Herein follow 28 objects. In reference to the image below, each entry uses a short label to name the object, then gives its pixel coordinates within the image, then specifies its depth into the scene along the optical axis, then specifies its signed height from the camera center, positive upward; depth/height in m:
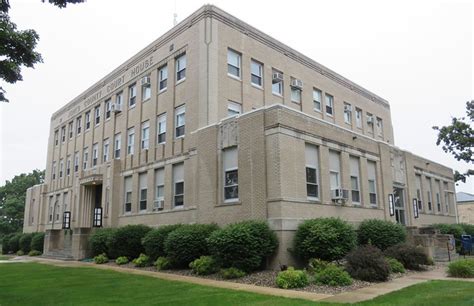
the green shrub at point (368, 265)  13.38 -1.18
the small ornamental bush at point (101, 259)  22.16 -1.38
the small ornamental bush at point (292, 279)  12.52 -1.49
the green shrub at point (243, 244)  14.89 -0.47
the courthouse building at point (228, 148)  17.47 +4.51
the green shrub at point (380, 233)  18.66 -0.16
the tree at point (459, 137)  29.73 +6.71
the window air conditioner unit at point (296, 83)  27.61 +9.87
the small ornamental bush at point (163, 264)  17.45 -1.33
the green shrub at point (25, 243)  33.44 -0.71
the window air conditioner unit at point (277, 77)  26.30 +9.82
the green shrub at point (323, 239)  15.11 -0.35
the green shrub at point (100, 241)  23.41 -0.44
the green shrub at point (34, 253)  30.89 -1.41
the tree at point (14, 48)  10.70 +4.94
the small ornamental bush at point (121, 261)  20.93 -1.42
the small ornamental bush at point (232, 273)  14.61 -1.47
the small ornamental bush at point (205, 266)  15.57 -1.29
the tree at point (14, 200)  58.25 +5.07
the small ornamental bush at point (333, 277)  12.56 -1.45
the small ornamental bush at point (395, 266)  15.16 -1.36
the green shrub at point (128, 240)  21.56 -0.37
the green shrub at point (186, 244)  16.95 -0.49
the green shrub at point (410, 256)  16.11 -1.06
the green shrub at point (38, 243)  31.73 -0.68
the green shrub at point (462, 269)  13.84 -1.36
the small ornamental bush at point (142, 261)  19.30 -1.33
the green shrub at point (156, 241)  19.02 -0.39
